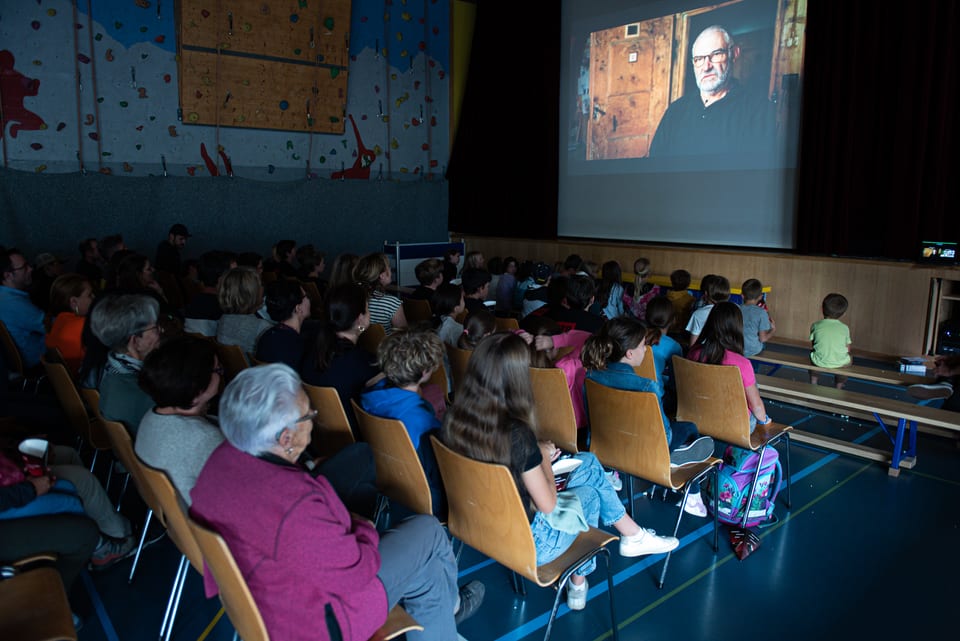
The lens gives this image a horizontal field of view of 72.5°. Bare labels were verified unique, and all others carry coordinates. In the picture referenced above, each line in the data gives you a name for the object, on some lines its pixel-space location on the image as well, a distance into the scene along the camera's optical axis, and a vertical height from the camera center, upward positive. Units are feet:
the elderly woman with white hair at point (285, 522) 5.27 -2.35
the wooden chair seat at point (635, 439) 9.07 -2.86
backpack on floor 10.71 -3.96
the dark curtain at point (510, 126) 33.30 +5.87
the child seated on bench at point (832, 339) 14.98 -2.13
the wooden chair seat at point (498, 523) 6.63 -3.10
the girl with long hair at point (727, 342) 10.77 -1.63
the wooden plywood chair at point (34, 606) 5.77 -3.52
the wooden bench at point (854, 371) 13.43 -2.71
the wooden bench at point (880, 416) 11.74 -2.98
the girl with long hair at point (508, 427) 6.99 -2.04
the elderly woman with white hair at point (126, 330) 9.62 -1.52
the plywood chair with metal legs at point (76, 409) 10.28 -2.93
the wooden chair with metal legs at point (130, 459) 7.43 -2.72
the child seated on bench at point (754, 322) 16.19 -1.95
